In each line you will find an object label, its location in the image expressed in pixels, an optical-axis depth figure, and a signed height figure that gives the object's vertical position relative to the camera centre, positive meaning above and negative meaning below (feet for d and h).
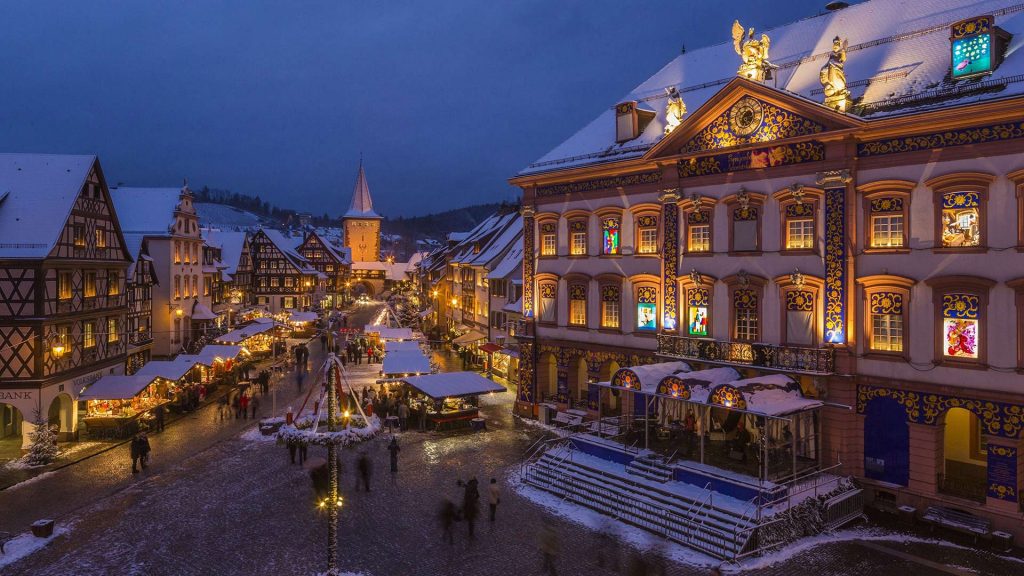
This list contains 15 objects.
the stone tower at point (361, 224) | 555.28 +53.24
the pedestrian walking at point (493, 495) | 71.00 -20.79
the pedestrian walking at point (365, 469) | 79.30 -20.17
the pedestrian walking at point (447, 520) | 65.57 -21.49
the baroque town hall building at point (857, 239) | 70.28 +6.16
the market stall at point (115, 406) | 104.63 -17.95
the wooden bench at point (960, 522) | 66.39 -22.43
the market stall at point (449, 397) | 109.53 -16.57
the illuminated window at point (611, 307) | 107.34 -2.45
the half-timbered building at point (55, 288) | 99.40 +0.40
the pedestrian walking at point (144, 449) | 87.66 -19.87
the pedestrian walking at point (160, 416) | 110.42 -19.81
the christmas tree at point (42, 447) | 90.07 -20.33
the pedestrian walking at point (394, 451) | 85.66 -19.68
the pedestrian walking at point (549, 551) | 59.47 -22.76
